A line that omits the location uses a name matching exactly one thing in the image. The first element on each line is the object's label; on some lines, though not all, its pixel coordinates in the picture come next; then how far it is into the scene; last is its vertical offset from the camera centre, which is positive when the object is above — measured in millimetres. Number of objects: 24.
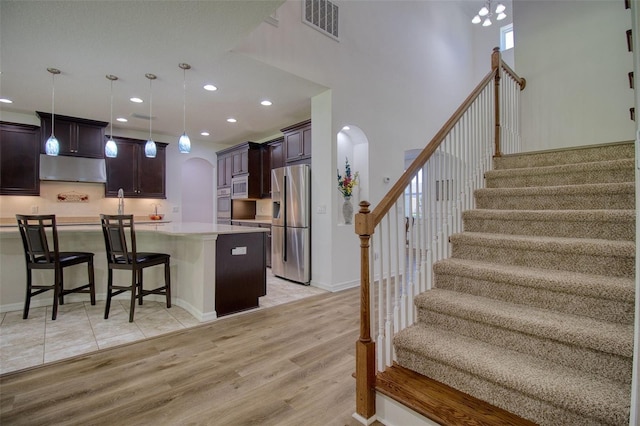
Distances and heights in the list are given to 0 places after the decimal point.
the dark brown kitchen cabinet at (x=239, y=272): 3334 -661
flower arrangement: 4668 +435
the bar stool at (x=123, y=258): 3162 -477
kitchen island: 3262 -603
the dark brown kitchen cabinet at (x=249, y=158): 6508 +1199
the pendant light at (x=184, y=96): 3678 +1769
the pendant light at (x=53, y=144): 3746 +879
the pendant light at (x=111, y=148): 4068 +890
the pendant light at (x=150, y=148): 3970 +871
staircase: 1411 -550
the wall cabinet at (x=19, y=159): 5000 +940
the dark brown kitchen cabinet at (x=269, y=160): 6156 +1130
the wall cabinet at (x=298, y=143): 4994 +1196
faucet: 5564 +226
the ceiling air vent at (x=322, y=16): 4058 +2714
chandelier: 5953 +3977
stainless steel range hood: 5234 +822
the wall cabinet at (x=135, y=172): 6070 +893
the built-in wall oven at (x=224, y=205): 7217 +220
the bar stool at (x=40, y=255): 3162 -437
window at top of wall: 7367 +4248
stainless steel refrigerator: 4668 -162
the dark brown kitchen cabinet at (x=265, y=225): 5830 -221
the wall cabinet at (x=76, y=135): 5258 +1445
